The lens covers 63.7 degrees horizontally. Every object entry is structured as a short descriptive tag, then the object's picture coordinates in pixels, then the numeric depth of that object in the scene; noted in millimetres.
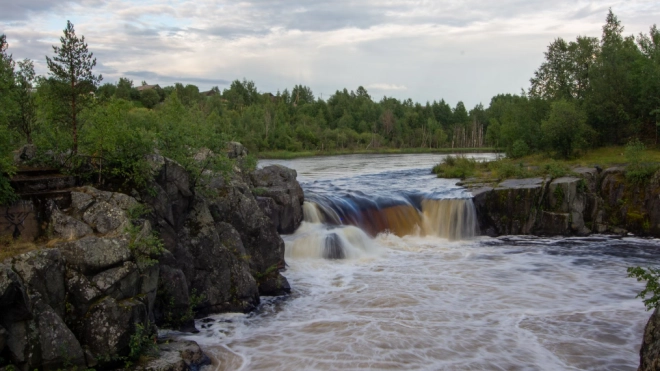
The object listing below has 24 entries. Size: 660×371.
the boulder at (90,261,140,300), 10125
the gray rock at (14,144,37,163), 12609
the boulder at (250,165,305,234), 21688
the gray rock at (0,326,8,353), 8672
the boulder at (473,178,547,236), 26016
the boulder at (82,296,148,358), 9758
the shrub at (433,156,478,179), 35209
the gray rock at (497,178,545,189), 26431
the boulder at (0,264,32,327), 8672
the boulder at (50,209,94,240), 10875
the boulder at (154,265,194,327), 12448
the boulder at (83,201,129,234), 11211
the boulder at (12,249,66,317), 9297
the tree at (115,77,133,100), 93812
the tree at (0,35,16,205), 10578
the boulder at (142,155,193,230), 13148
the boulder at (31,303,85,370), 9117
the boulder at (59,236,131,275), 10109
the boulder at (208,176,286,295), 16250
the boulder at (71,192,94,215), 11469
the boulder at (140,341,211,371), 10188
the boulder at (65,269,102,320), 9820
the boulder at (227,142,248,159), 28714
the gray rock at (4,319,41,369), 8852
